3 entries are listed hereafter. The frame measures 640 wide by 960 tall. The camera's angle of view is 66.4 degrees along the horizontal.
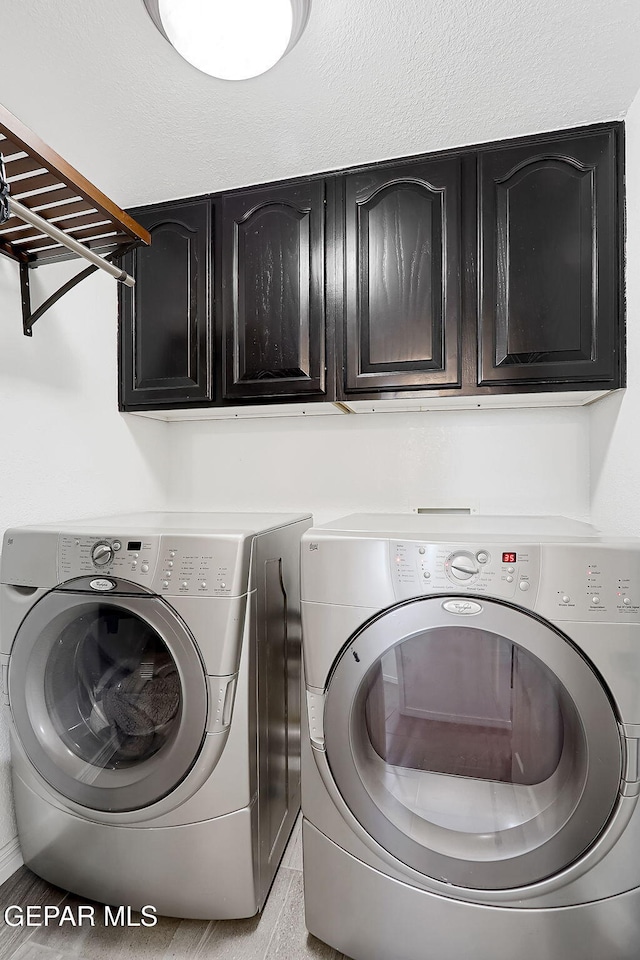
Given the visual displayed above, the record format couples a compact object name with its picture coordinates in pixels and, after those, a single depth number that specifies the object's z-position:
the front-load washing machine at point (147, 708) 1.28
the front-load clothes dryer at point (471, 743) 1.08
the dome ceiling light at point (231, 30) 1.03
